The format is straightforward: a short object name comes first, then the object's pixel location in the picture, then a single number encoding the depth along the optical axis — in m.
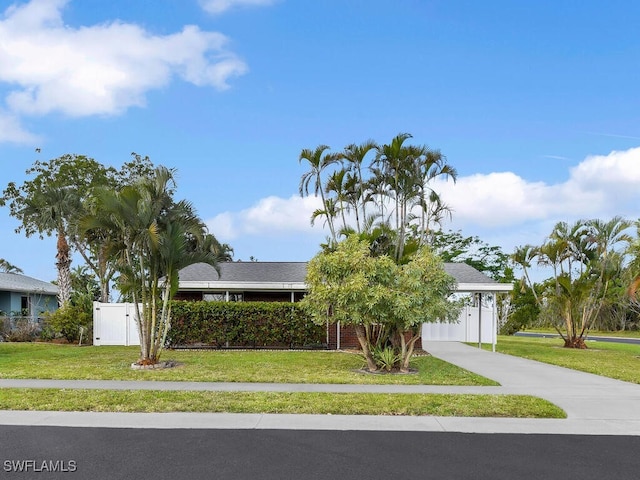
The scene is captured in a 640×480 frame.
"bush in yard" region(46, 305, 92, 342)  21.47
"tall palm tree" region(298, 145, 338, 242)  18.30
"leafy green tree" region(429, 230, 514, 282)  43.25
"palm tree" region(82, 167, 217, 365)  12.69
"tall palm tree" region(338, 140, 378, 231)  17.56
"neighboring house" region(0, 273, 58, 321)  30.00
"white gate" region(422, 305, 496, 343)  25.09
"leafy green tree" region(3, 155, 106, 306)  26.83
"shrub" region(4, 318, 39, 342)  22.83
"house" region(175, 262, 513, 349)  19.52
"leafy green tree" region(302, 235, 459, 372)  11.88
